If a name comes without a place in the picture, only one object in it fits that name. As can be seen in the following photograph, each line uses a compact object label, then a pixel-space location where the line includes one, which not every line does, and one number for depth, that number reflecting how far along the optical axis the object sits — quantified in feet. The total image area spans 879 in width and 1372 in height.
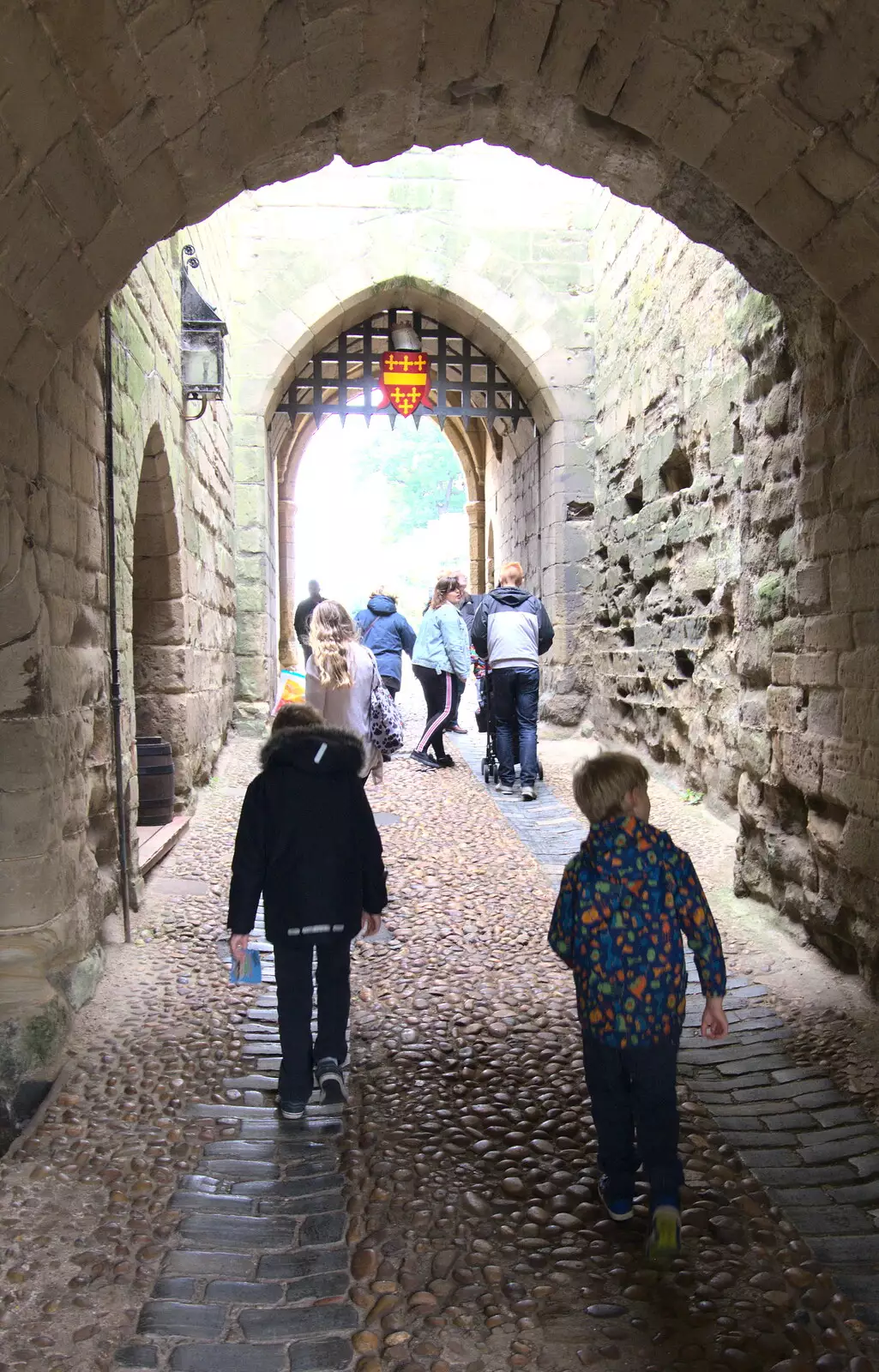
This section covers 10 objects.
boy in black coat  9.32
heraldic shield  32.65
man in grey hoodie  23.81
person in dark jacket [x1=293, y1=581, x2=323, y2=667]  26.73
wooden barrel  17.84
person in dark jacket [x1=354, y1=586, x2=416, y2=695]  26.68
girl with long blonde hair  15.46
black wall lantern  19.70
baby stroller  24.81
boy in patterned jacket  7.18
